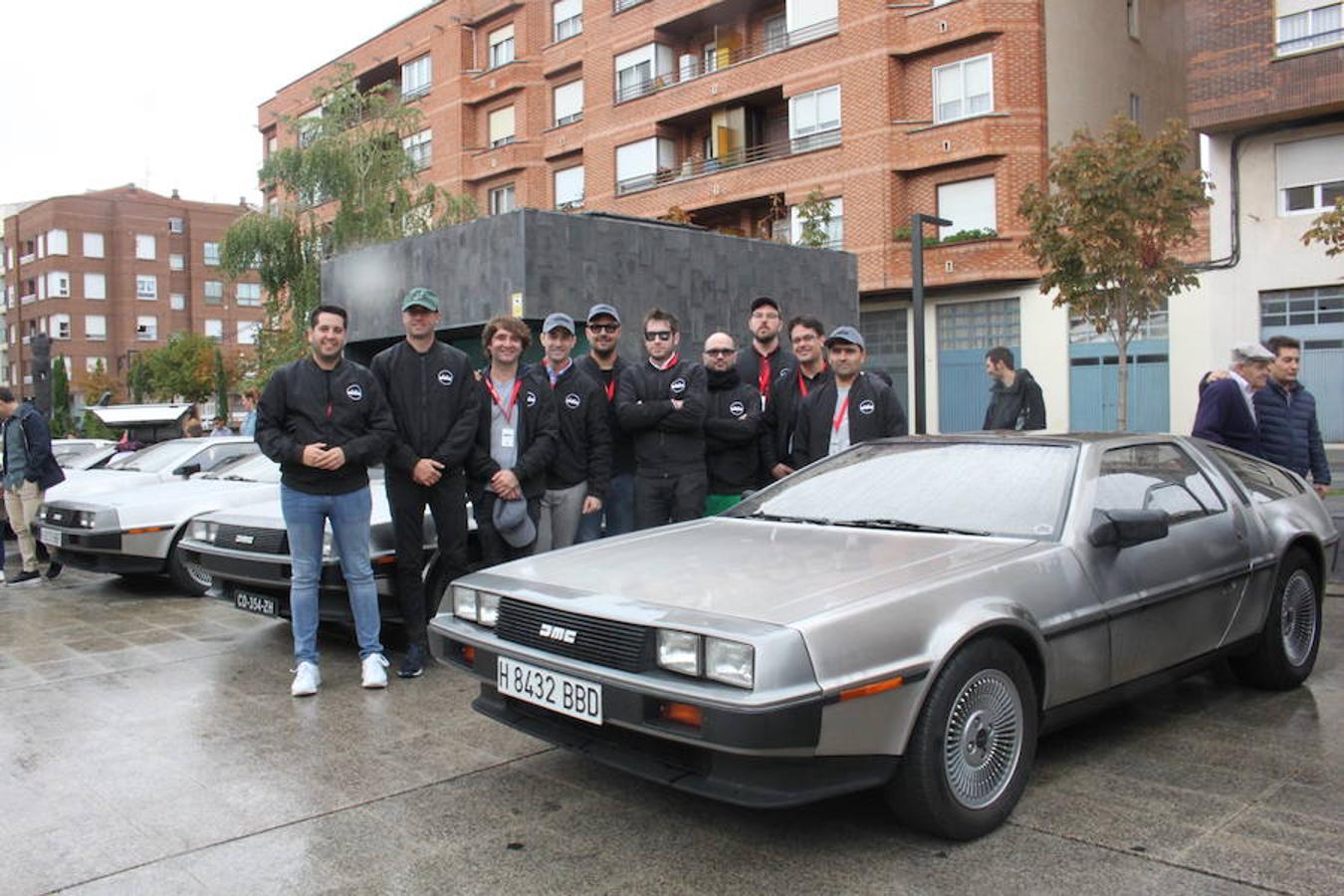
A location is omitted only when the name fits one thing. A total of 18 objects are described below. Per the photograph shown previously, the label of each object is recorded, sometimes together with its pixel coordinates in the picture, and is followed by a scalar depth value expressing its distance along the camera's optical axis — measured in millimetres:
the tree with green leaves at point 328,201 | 25469
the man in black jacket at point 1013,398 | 9133
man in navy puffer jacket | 7066
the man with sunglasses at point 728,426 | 6363
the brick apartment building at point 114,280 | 66500
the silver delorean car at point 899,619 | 3098
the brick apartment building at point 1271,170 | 20047
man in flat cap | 6738
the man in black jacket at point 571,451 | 6059
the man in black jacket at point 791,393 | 6523
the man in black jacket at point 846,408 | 6180
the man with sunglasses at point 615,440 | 6273
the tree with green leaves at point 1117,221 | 15953
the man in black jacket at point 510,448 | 5746
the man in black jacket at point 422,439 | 5590
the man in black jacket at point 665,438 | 6133
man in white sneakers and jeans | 5293
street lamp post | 15141
